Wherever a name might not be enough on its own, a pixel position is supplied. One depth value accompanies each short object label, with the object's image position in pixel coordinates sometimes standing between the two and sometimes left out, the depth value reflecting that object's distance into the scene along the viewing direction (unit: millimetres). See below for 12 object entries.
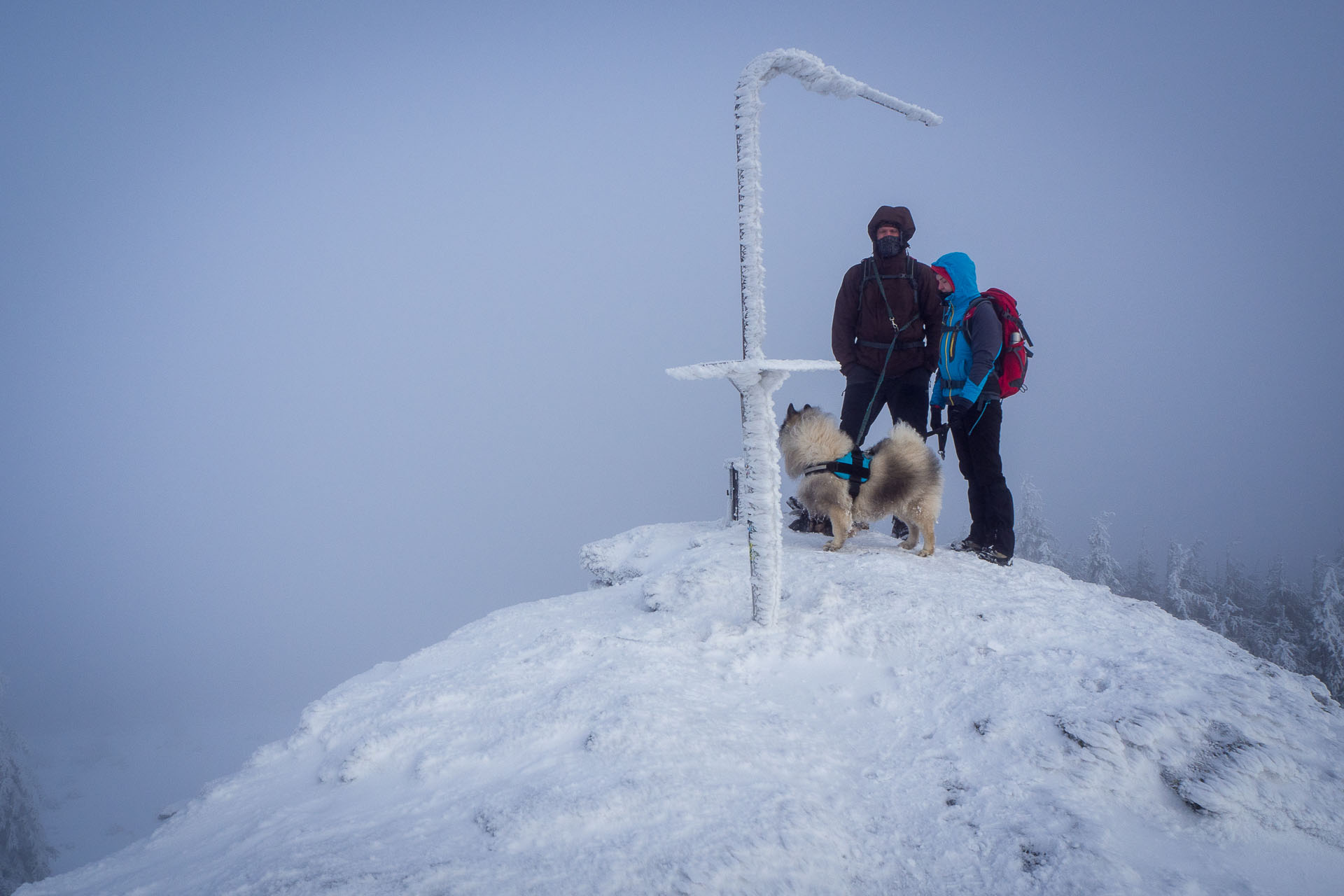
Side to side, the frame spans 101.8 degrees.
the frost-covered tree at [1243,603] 19609
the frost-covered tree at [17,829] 14125
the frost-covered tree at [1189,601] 19219
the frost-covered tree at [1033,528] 19516
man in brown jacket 6438
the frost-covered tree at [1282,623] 16250
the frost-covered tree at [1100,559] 19016
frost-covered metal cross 4199
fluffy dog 6109
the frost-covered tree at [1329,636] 13945
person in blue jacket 5809
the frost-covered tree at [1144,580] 25922
